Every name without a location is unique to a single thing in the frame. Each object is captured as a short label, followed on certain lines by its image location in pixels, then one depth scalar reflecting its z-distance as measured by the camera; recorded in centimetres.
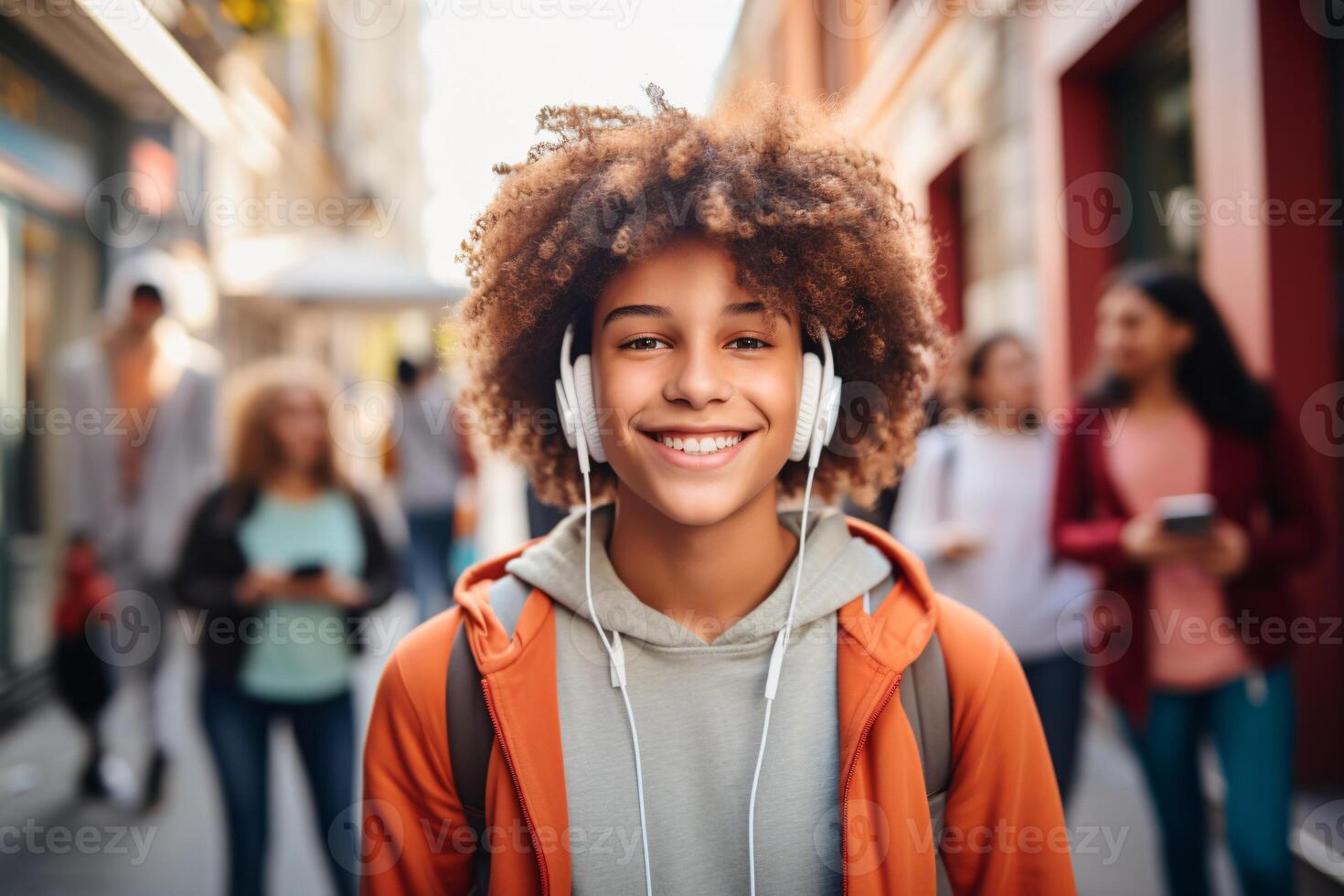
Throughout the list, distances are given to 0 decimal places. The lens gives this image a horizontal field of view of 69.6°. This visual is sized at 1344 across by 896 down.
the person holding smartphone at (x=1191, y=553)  274
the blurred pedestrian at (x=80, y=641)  404
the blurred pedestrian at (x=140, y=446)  427
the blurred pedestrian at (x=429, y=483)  657
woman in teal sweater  308
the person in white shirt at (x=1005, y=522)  338
